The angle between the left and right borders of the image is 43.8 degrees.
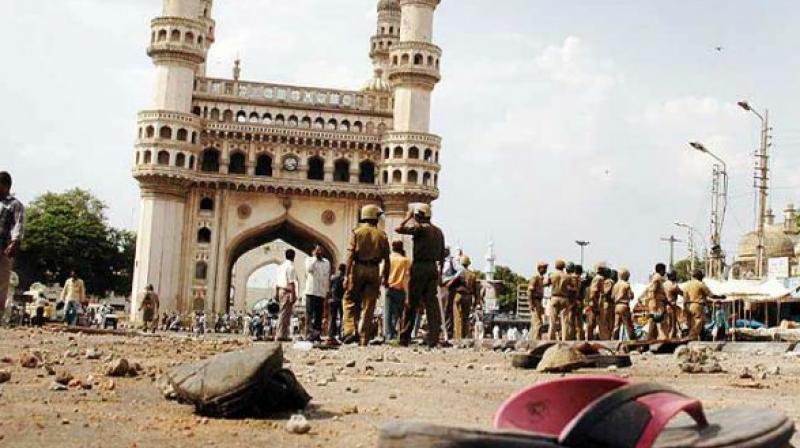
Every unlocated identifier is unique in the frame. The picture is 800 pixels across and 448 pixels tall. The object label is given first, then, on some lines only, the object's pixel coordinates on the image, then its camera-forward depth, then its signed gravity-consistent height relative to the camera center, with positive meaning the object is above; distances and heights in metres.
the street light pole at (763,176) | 42.58 +7.04
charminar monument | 49.84 +8.28
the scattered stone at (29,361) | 8.00 -0.49
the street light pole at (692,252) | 58.77 +5.06
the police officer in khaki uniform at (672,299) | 17.69 +0.64
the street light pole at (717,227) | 42.47 +5.41
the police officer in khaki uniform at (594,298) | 19.08 +0.63
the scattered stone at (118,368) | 7.33 -0.46
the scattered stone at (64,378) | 6.39 -0.48
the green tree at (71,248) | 62.72 +3.52
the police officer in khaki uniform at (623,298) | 18.28 +0.63
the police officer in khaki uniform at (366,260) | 12.69 +0.75
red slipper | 2.58 -0.24
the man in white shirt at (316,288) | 14.88 +0.42
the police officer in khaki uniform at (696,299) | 17.78 +0.66
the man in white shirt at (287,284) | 16.33 +0.49
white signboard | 43.66 +3.26
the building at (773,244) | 63.50 +6.28
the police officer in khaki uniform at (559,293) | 17.52 +0.63
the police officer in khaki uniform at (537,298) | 17.97 +0.54
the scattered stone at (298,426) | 4.47 -0.50
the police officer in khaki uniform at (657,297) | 17.31 +0.64
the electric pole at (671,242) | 73.48 +6.86
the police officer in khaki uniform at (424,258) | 13.02 +0.84
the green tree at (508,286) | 85.00 +3.52
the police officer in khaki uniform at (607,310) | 19.52 +0.43
